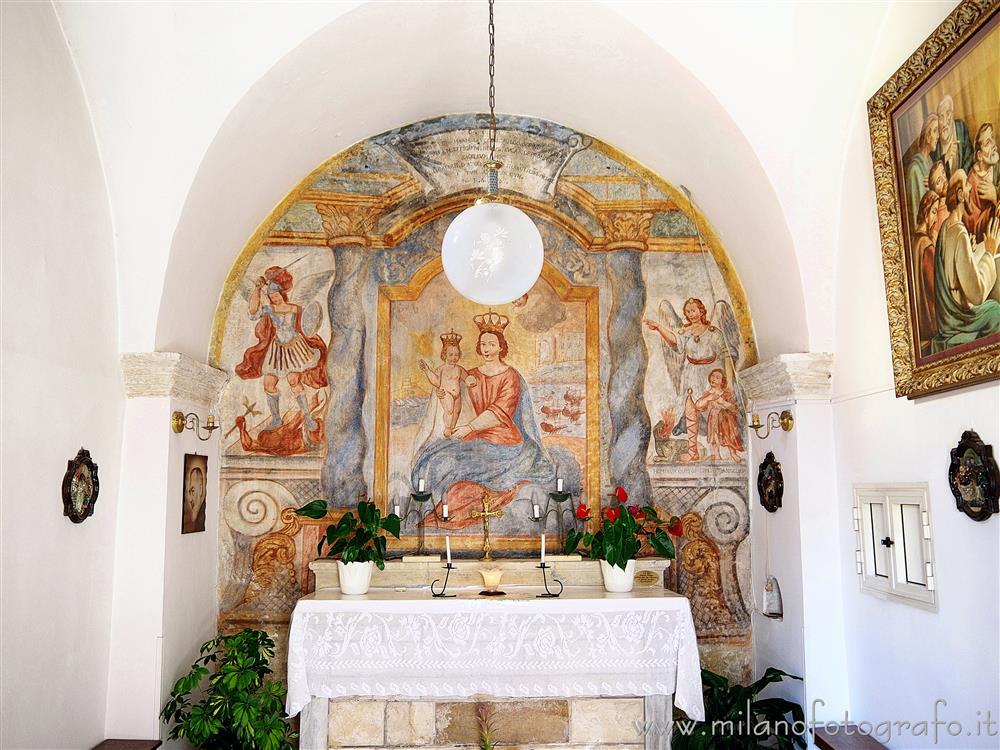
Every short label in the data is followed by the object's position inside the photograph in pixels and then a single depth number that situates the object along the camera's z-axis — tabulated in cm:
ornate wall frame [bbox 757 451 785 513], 575
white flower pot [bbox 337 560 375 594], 561
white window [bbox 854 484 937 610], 426
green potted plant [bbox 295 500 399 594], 561
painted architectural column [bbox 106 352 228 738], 508
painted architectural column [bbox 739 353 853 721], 524
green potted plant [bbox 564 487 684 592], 569
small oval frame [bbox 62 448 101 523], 448
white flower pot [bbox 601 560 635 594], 572
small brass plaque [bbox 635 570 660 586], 608
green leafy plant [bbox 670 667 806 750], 523
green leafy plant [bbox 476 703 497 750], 541
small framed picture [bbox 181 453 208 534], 561
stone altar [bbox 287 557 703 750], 526
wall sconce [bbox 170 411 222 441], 540
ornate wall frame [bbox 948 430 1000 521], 363
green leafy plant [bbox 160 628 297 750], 497
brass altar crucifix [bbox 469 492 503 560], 592
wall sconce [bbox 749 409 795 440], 554
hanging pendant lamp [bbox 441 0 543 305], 410
